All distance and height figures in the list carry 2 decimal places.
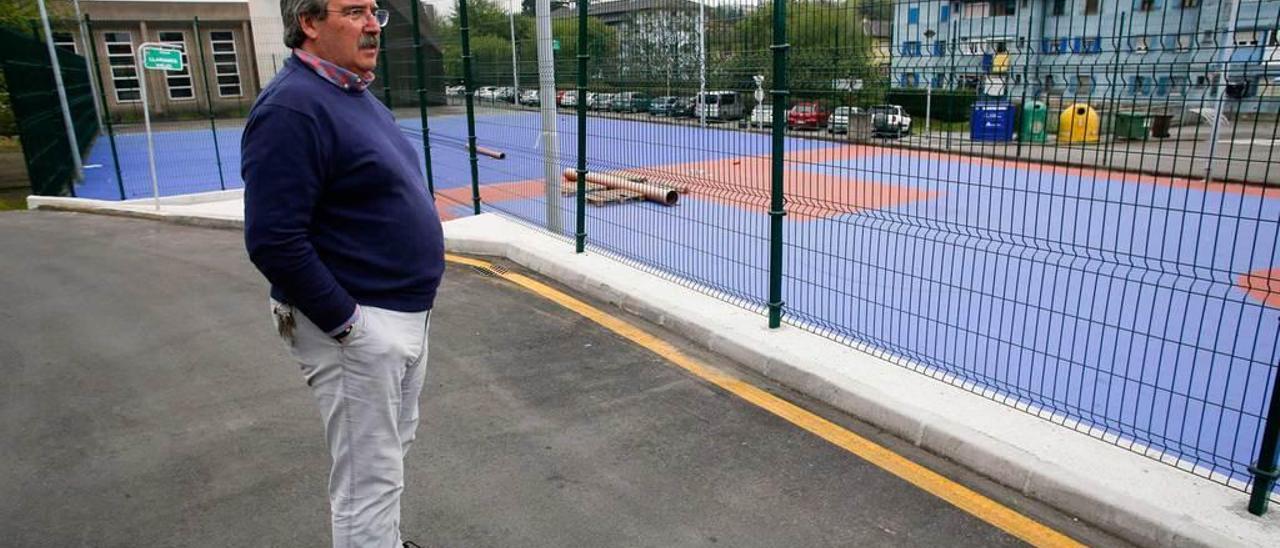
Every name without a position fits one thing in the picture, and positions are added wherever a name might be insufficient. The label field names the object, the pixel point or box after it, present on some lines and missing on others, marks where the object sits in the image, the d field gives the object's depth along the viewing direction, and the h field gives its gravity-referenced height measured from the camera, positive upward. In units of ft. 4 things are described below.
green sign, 37.40 +0.35
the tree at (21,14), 55.42 +3.82
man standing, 7.25 -1.61
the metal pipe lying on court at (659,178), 23.65 -3.71
